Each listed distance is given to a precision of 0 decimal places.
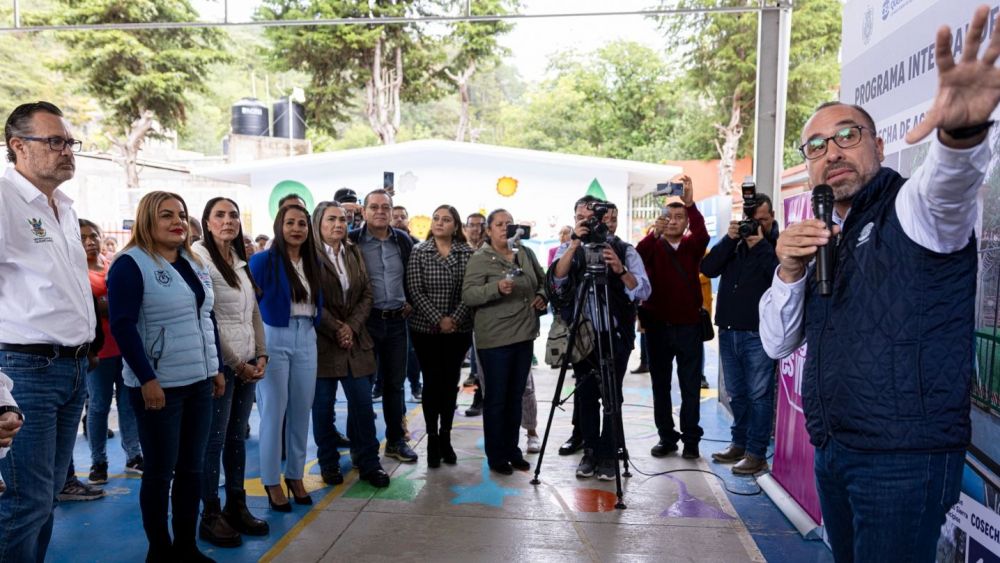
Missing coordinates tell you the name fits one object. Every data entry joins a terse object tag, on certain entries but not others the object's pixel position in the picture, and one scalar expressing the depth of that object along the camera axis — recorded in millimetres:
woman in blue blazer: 3982
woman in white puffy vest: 3562
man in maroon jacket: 5160
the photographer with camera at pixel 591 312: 4582
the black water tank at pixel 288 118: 27578
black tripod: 4320
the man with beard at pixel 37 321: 2434
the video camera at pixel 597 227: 4371
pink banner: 3922
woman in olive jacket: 4613
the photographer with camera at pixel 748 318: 4793
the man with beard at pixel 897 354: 1638
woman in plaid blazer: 4820
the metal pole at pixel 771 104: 6180
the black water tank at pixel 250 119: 29125
